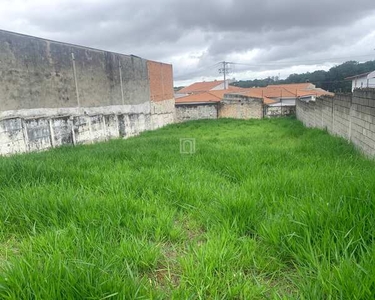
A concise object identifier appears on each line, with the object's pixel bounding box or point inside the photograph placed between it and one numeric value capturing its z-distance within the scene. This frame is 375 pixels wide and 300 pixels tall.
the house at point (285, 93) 30.23
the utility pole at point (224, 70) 49.22
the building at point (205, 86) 50.84
